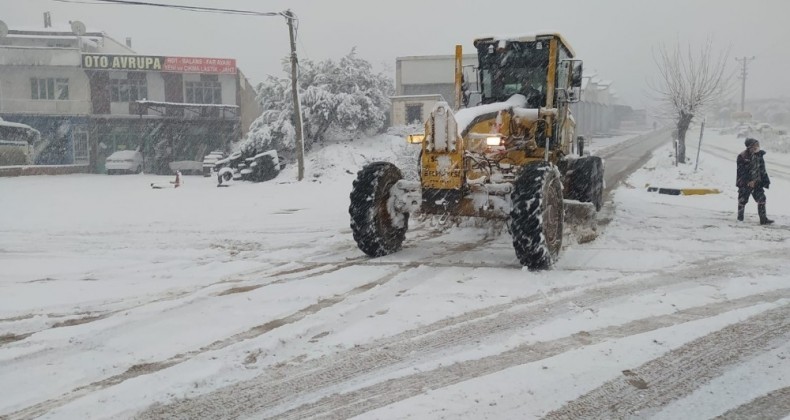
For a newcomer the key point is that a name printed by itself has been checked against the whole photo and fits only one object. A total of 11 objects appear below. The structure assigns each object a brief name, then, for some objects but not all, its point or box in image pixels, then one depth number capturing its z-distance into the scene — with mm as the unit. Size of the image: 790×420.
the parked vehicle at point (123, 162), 30938
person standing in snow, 9680
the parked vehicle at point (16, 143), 27744
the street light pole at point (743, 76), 78488
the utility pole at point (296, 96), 21172
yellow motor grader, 6125
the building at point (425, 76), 41531
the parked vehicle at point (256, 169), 22531
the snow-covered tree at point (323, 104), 26031
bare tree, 25328
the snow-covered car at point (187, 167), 32844
